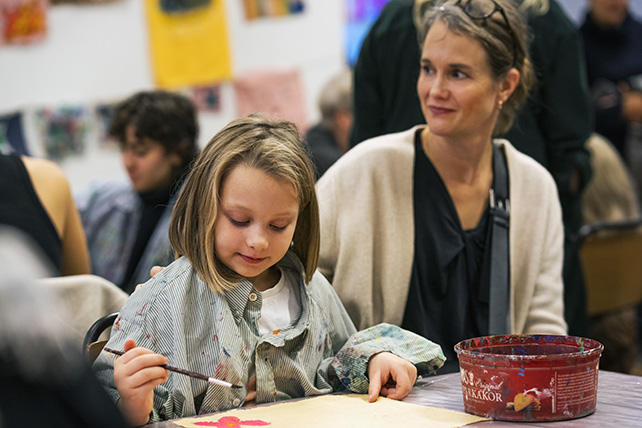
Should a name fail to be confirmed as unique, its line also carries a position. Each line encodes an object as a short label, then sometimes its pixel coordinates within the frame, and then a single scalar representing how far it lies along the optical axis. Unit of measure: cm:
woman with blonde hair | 222
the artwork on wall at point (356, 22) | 532
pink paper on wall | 491
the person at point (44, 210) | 245
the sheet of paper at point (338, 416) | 146
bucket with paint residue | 145
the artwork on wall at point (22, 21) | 404
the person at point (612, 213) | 401
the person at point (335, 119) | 446
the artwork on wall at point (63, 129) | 417
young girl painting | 158
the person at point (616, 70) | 491
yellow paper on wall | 455
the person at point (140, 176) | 330
